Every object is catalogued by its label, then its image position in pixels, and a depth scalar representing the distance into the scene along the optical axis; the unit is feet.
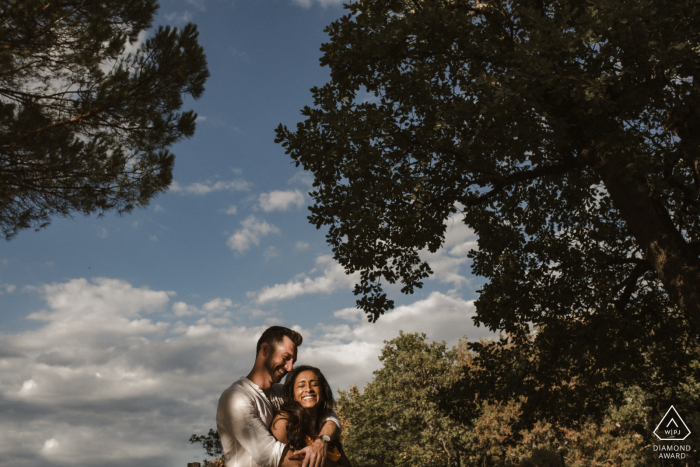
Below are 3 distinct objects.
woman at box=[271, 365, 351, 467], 11.01
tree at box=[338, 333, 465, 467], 120.37
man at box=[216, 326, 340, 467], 10.39
